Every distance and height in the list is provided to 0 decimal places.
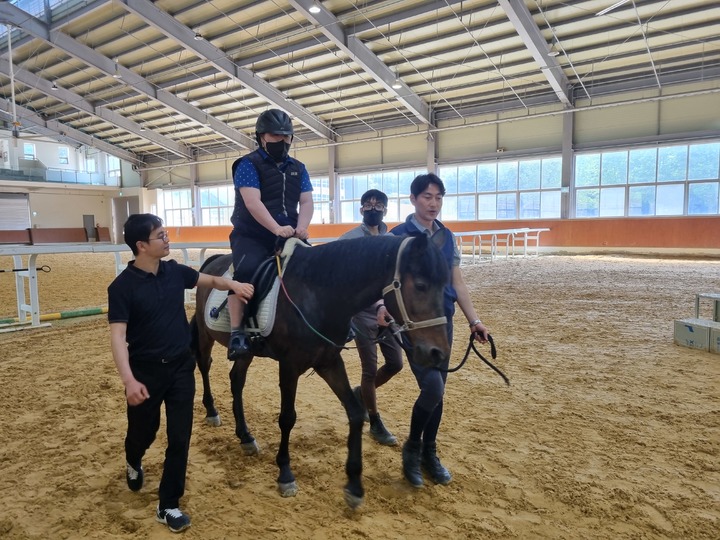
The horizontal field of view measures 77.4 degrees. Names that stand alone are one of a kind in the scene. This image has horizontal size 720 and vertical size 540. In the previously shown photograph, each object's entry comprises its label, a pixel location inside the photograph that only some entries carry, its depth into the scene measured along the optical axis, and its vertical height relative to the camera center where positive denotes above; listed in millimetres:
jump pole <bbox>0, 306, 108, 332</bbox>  6188 -1242
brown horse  1931 -360
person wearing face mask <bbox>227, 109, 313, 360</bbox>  2383 +151
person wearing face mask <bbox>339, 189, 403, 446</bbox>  2807 -859
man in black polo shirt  1957 -515
